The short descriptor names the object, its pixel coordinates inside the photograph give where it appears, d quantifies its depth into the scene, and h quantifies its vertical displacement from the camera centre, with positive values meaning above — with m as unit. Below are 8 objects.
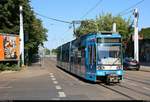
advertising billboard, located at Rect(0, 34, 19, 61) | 18.08 +0.81
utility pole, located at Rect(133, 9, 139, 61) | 23.20 +3.04
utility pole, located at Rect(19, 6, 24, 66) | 20.63 +1.68
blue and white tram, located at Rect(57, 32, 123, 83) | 10.06 -0.14
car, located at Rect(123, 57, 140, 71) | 20.44 -1.08
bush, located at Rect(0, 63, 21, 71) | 18.30 -1.31
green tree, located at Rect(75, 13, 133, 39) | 34.70 +6.13
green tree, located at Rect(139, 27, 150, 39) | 33.06 +4.23
